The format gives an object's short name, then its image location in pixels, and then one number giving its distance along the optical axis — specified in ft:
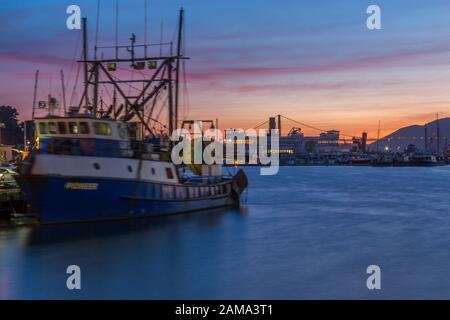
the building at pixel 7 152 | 254.98
